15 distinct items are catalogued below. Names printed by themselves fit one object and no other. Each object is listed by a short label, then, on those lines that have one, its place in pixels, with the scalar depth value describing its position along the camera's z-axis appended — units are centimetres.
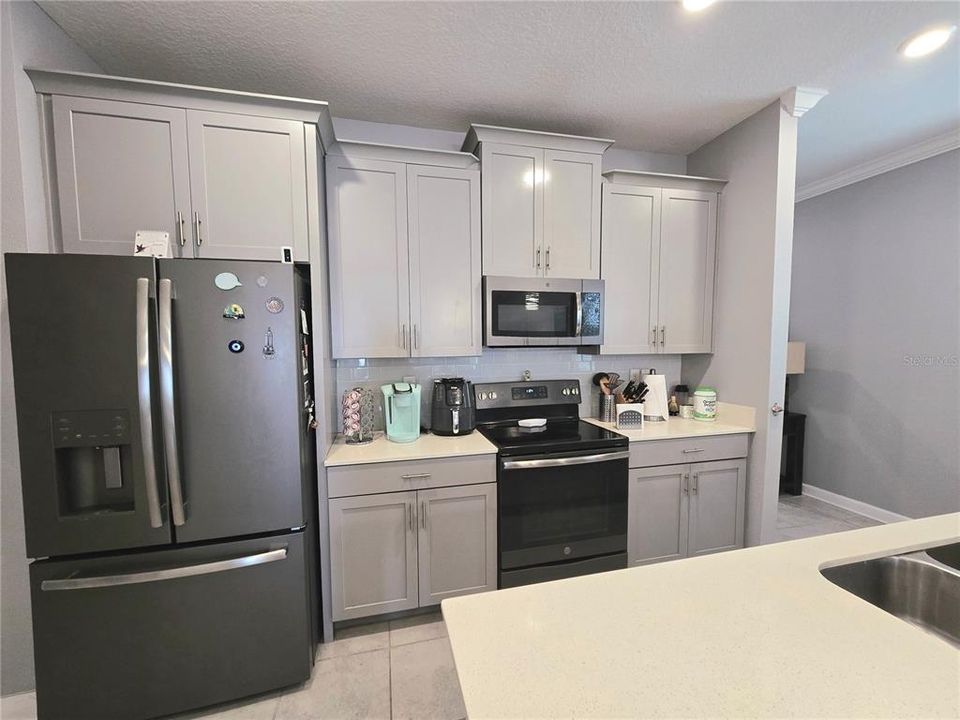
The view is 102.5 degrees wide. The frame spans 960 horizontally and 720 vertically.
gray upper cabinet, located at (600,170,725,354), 248
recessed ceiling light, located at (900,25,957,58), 167
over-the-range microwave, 226
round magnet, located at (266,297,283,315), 150
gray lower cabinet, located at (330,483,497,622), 186
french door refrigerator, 131
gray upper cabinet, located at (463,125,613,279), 223
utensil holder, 256
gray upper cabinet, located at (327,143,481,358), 208
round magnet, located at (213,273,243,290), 143
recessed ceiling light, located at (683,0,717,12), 149
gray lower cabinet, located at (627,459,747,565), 222
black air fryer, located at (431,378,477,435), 221
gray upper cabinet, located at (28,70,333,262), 155
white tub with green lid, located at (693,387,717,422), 258
